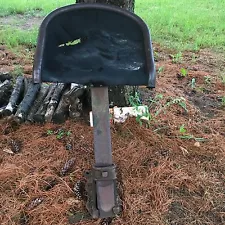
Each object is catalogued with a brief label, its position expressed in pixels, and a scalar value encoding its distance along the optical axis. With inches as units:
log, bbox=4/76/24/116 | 81.7
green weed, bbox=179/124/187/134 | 79.1
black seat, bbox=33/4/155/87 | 52.1
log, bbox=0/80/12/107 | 88.3
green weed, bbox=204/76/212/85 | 104.9
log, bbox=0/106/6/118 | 81.4
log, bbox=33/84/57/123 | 80.9
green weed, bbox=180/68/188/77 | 108.9
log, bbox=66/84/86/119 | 80.9
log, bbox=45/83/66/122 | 80.8
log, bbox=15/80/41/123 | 80.3
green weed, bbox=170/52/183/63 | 121.2
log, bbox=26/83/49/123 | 81.2
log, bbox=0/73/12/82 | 98.4
